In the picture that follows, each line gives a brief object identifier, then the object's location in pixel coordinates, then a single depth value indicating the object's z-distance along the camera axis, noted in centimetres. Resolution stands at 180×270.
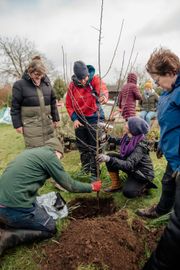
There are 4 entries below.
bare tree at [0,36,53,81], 2586
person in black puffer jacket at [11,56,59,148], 374
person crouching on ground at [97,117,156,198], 346
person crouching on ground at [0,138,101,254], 257
